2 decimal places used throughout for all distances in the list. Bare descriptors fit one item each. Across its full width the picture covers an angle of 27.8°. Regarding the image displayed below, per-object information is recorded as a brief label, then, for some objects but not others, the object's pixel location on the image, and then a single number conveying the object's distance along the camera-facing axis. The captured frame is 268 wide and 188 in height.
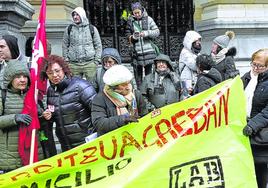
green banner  4.61
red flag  5.12
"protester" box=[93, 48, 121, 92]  6.24
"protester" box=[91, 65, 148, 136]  4.90
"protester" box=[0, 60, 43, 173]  5.04
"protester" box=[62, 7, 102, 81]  8.96
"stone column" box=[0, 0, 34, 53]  7.26
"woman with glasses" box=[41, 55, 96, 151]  5.40
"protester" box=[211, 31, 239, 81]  7.82
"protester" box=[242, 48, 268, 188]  5.04
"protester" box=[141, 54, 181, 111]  6.95
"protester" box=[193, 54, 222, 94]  6.62
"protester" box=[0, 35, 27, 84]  6.01
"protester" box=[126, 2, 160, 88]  9.85
